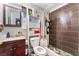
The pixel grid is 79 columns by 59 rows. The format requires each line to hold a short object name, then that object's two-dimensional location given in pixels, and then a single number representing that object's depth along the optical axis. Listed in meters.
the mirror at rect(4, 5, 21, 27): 1.45
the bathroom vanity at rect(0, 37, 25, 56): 1.42
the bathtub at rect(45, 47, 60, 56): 1.55
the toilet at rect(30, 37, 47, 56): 1.55
